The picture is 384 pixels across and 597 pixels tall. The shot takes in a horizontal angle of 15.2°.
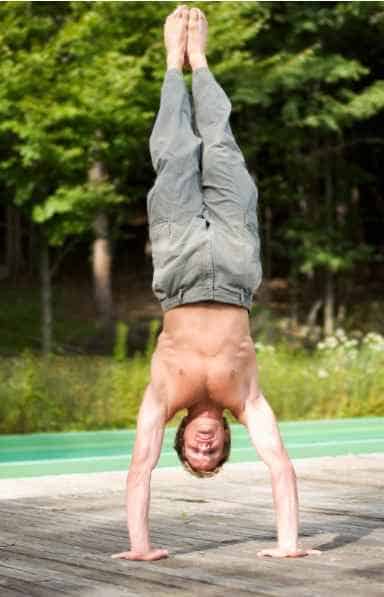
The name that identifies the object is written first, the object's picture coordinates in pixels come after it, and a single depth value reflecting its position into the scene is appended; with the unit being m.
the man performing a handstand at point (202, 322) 6.41
